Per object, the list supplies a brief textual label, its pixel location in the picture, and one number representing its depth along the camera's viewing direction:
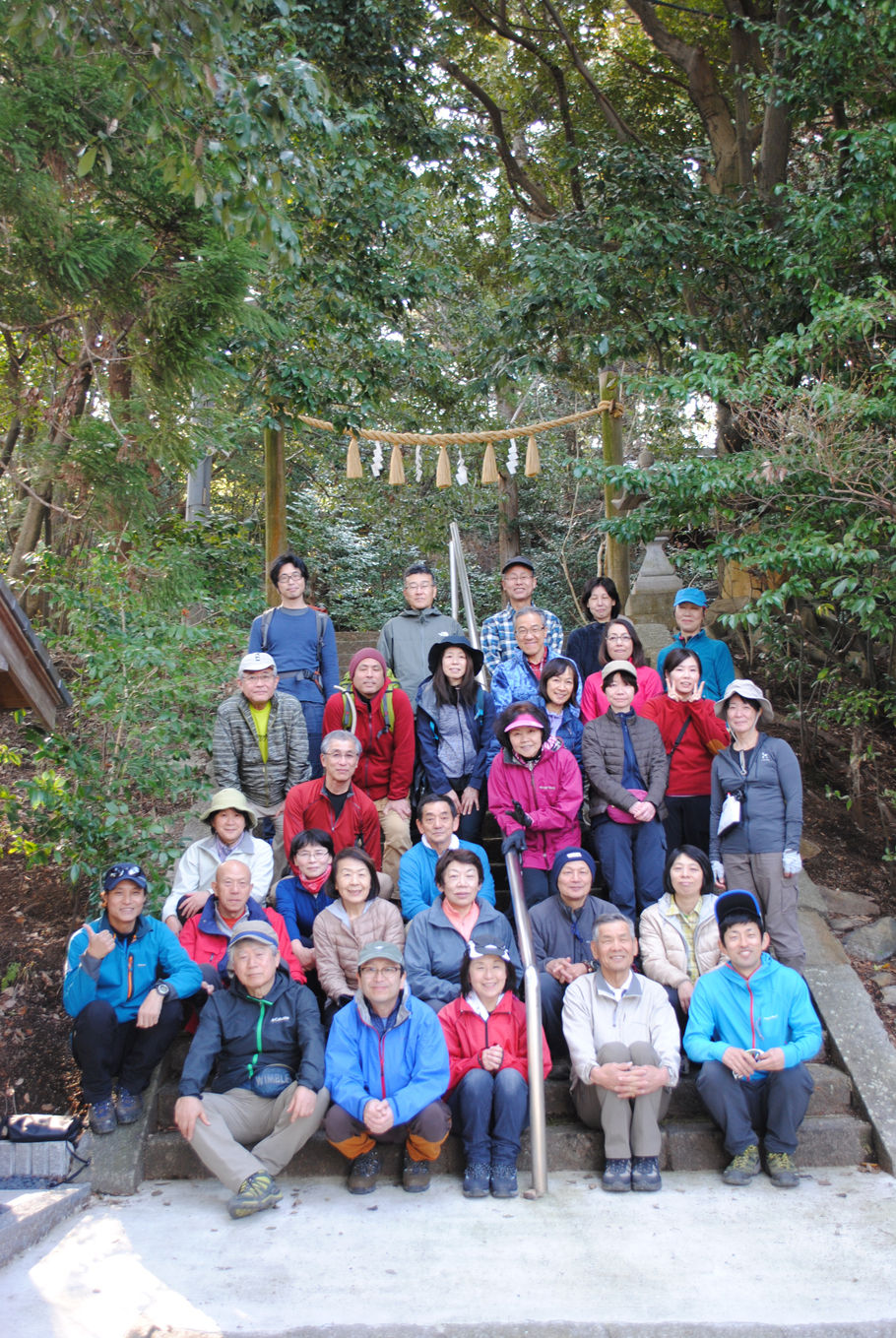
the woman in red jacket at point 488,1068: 3.79
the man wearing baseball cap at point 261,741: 5.10
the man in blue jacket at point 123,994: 4.00
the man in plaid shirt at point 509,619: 5.84
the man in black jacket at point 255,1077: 3.69
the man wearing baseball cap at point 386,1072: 3.74
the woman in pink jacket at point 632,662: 5.39
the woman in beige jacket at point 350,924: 4.36
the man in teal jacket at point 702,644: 5.96
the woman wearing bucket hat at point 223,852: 4.62
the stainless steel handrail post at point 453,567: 8.31
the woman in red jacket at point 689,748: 5.29
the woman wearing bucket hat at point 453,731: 5.34
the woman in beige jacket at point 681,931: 4.37
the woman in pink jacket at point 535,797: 4.79
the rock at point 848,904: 5.83
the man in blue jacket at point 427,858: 4.59
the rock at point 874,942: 5.52
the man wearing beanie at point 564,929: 4.34
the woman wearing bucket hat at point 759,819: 4.57
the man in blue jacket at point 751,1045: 3.89
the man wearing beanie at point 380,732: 5.34
